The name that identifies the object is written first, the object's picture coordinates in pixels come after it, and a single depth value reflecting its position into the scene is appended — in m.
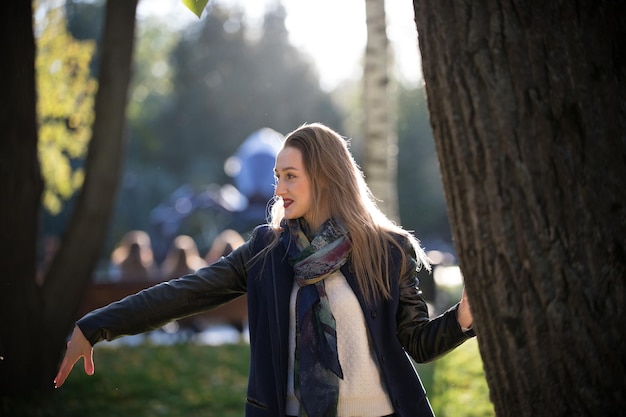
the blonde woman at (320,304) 3.21
